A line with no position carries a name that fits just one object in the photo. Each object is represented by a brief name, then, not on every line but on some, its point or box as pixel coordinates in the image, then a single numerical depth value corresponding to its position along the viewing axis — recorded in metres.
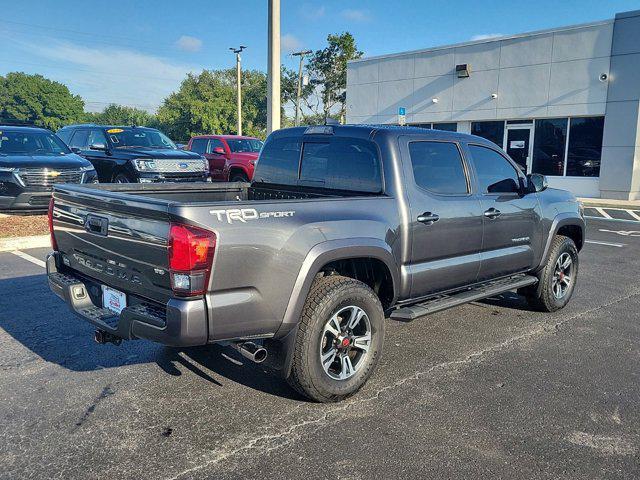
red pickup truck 14.76
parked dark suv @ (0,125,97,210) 9.99
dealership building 18.02
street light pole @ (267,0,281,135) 13.70
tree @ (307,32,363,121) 49.47
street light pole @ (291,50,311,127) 54.03
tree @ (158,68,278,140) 56.56
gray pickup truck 2.98
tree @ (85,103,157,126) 102.38
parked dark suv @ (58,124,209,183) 11.65
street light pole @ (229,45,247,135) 39.25
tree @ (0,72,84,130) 95.88
